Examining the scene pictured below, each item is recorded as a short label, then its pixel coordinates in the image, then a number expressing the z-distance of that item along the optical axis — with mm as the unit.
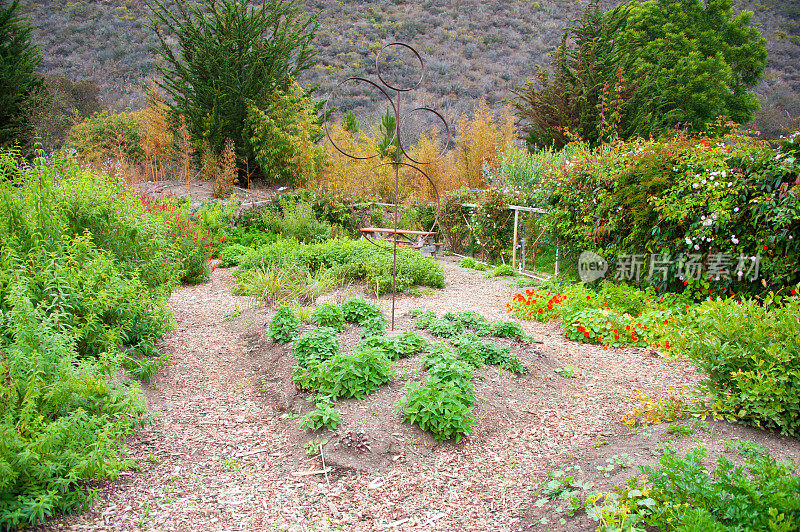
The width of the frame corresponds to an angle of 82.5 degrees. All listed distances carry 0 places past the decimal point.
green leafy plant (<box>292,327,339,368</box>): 3241
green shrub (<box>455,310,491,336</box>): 3971
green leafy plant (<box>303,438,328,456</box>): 2488
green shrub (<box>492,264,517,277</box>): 7398
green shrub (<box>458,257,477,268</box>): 8312
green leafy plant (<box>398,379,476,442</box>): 2568
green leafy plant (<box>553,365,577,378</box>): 3487
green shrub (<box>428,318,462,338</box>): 3824
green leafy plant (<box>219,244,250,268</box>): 7566
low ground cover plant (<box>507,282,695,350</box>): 4098
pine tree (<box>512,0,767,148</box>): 14250
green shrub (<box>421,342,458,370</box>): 3053
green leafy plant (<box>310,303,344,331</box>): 4008
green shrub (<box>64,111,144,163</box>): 14880
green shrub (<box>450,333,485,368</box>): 3312
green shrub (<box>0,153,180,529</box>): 1887
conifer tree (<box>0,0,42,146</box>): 11828
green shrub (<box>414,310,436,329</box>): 4039
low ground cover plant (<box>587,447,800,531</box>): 1454
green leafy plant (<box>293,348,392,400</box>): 2891
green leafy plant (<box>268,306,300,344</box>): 3912
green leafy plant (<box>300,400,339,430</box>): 2582
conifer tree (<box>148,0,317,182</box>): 12836
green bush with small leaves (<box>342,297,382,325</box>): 4133
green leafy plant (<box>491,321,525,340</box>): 3885
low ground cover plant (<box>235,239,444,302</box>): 5727
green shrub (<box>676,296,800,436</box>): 2271
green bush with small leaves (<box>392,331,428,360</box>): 3416
